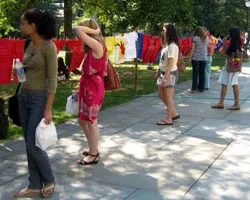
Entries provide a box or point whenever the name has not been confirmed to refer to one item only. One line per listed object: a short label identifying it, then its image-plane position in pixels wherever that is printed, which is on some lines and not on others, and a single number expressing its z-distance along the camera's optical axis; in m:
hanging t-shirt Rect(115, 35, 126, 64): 10.94
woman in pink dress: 4.54
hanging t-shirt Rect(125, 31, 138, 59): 10.49
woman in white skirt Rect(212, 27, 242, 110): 8.15
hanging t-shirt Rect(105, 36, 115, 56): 11.13
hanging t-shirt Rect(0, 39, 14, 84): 8.54
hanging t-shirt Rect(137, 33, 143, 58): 11.07
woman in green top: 3.64
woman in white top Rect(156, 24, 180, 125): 6.62
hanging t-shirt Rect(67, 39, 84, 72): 11.23
